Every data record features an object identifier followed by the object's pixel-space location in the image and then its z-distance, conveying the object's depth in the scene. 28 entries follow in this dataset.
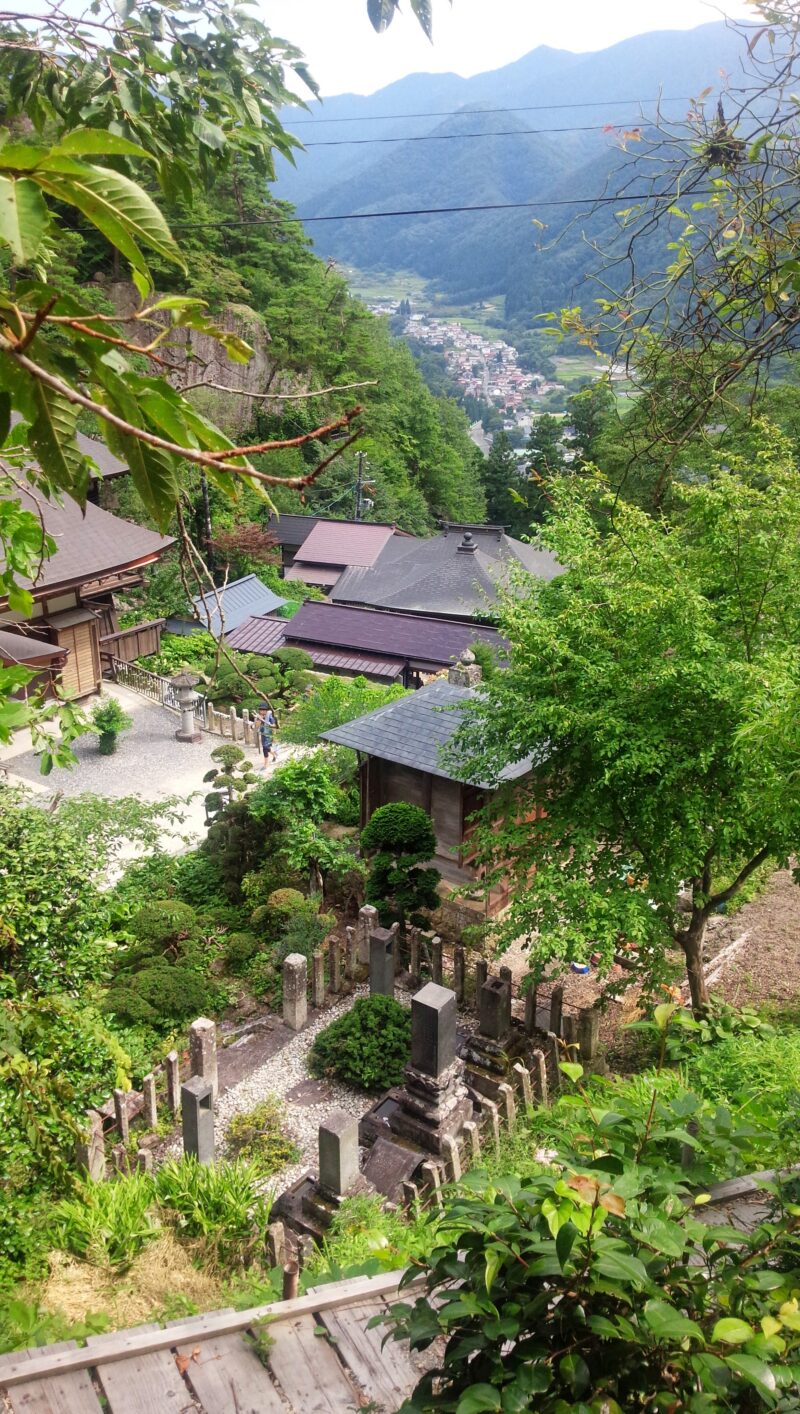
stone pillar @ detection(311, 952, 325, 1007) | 9.19
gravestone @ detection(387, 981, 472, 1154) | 7.13
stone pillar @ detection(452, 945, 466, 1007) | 9.20
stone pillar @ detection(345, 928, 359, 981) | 9.61
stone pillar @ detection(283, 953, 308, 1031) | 8.76
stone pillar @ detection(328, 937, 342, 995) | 9.38
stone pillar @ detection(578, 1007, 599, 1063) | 8.22
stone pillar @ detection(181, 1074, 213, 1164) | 6.60
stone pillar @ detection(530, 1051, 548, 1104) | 7.53
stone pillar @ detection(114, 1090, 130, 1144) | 6.86
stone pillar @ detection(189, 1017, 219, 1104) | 7.58
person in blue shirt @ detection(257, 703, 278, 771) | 15.93
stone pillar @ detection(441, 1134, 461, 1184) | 6.50
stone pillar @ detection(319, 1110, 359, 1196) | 6.16
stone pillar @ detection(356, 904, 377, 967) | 9.70
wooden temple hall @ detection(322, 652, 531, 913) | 11.09
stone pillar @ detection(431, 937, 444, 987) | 9.23
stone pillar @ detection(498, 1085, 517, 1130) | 7.12
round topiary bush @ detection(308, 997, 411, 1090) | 7.89
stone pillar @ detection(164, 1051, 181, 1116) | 7.30
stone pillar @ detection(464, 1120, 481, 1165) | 6.73
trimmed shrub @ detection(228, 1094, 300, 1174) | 7.07
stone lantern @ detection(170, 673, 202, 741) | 16.98
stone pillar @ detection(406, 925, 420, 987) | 9.52
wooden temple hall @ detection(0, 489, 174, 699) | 16.22
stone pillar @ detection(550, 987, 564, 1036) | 8.38
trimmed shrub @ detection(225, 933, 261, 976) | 9.78
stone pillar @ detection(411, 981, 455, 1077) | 7.10
